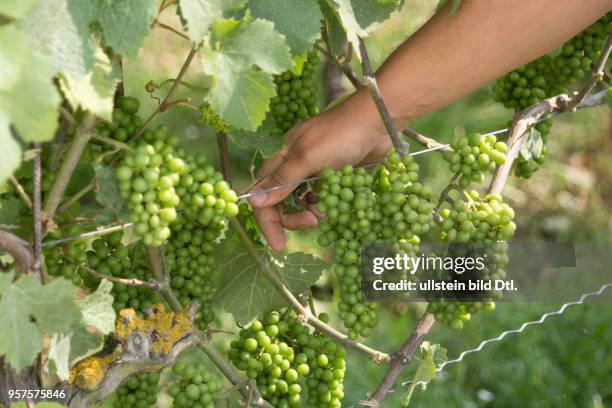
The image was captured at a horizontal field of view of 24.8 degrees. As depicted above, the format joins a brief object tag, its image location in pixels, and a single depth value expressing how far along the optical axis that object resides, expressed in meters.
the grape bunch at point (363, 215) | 1.16
